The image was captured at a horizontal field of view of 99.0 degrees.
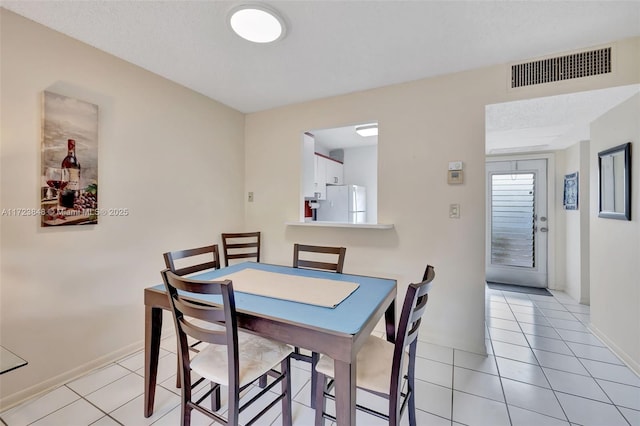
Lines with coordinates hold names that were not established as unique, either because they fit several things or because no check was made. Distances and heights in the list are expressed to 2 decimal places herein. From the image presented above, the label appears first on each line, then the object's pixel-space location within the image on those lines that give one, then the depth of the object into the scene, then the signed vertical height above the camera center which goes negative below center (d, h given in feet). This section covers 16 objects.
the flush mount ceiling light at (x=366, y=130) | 11.87 +3.84
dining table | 3.53 -1.52
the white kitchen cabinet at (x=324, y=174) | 14.37 +2.24
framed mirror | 6.95 +0.89
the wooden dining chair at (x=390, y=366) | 3.77 -2.43
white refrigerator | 15.21 +0.47
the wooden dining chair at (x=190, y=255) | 5.90 -1.06
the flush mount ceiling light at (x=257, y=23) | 5.32 +3.94
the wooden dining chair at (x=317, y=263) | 6.73 -1.29
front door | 13.51 -0.44
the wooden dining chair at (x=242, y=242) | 8.82 -1.11
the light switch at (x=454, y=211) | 7.81 +0.07
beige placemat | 4.74 -1.45
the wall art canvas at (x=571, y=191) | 11.61 +0.99
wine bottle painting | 5.97 +1.17
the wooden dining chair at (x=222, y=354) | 3.79 -2.40
